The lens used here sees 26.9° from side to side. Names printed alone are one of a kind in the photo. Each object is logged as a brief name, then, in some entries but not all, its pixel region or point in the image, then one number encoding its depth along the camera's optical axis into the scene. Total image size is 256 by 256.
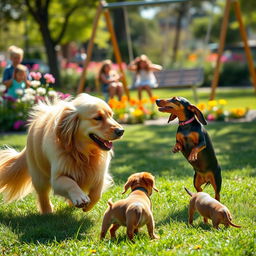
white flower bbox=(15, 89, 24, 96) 11.53
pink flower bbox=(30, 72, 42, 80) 10.57
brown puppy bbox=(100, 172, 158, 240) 4.33
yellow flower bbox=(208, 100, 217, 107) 13.25
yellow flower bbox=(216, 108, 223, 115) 13.60
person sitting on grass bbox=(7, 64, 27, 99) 11.08
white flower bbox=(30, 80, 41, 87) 10.36
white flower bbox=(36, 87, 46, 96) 10.77
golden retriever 5.11
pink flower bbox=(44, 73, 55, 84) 10.08
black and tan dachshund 5.21
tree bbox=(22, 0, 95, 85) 23.97
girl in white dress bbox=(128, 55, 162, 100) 15.70
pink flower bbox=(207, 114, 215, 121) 13.69
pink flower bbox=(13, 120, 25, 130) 12.60
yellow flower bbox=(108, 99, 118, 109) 13.64
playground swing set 14.07
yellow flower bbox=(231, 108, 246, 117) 13.81
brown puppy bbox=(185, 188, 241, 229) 4.69
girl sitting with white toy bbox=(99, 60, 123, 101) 15.07
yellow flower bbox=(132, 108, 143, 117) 13.66
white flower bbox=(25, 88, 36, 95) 11.10
